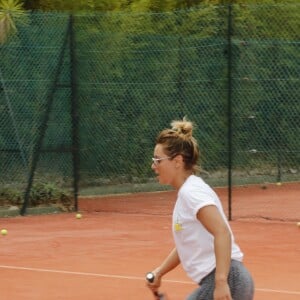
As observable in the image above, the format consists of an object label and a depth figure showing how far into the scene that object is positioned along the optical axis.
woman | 8.57
